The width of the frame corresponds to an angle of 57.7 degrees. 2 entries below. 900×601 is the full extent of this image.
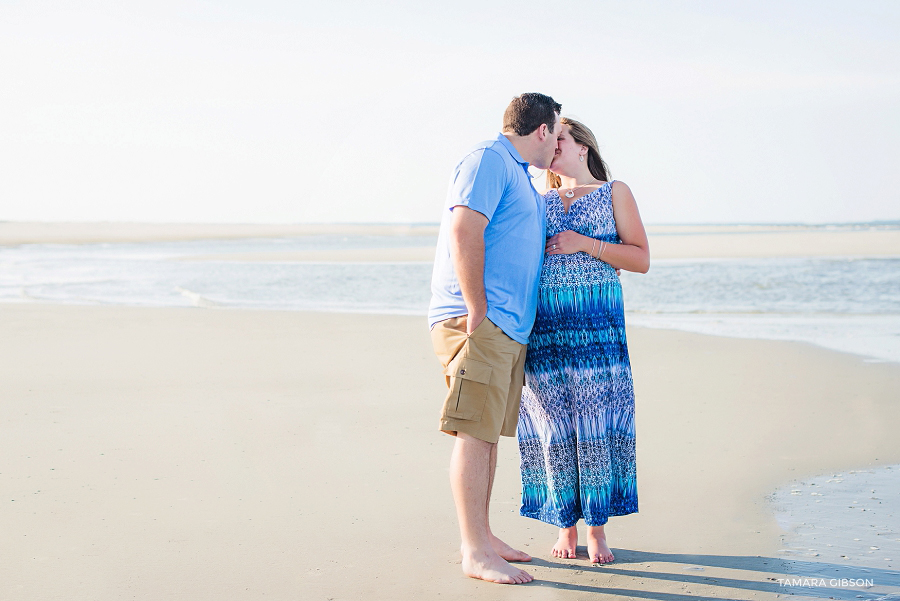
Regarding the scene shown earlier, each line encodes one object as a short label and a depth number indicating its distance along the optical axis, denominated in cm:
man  295
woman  316
